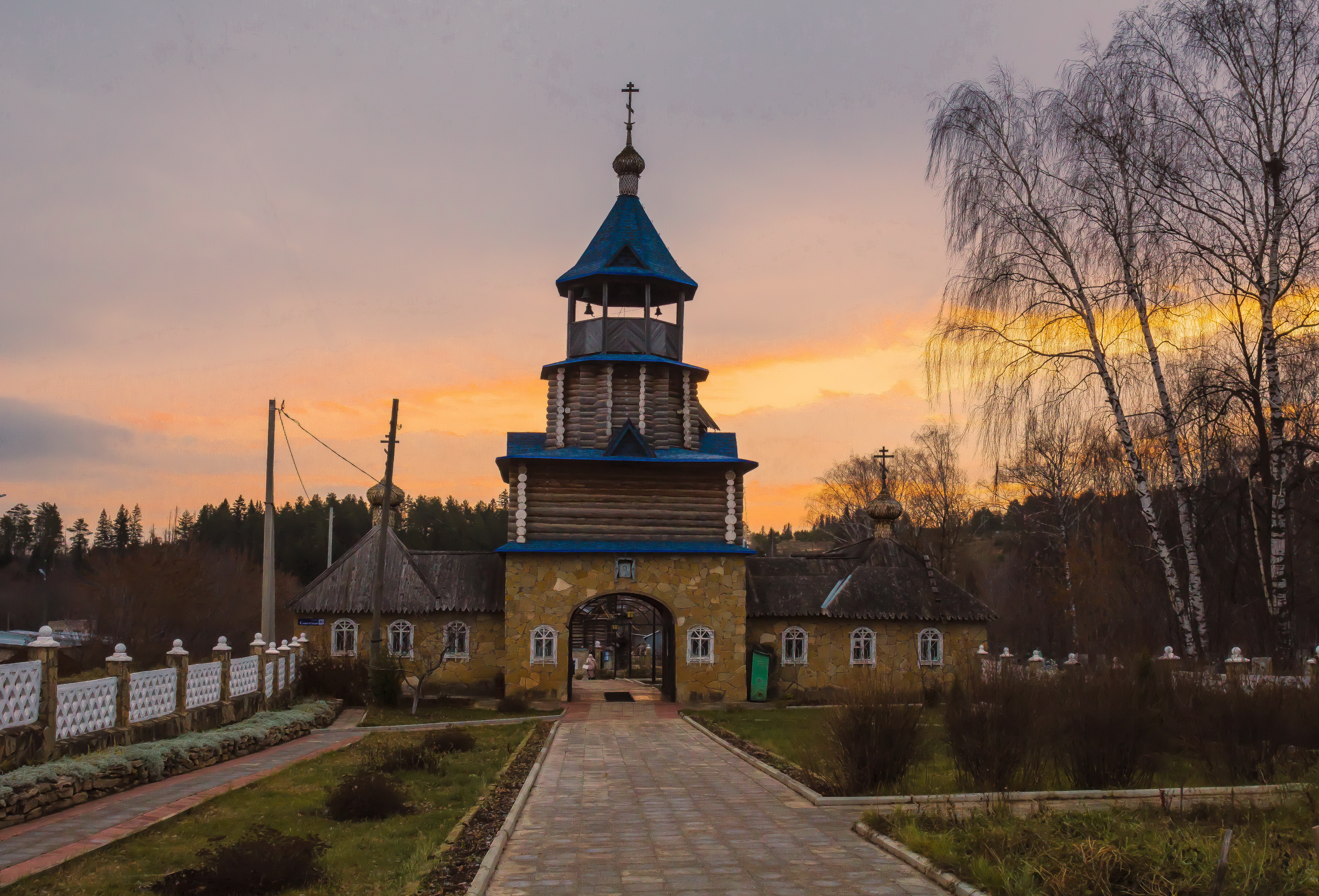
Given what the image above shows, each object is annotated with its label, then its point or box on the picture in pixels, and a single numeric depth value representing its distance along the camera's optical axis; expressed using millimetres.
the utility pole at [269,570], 24406
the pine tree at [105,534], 101625
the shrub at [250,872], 7320
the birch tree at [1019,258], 18875
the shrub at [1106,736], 11258
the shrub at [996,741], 11078
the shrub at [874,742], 10938
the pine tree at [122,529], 95875
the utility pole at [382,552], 24828
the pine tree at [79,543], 90062
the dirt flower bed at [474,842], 7348
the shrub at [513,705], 23859
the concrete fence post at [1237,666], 13016
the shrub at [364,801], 10344
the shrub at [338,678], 24281
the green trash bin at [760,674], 26844
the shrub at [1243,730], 12141
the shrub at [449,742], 15578
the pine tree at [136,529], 95125
